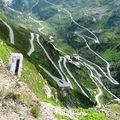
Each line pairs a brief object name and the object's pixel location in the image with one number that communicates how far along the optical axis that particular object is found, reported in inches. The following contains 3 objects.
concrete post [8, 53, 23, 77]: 1529.3
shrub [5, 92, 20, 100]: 1114.3
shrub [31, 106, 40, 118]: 1099.3
